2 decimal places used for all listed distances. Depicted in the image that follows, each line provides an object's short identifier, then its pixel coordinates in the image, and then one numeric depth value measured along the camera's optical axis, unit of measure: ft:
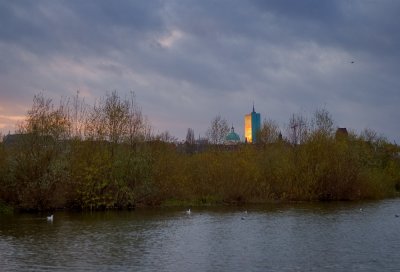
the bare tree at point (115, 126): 157.17
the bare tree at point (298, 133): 198.40
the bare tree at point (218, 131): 196.98
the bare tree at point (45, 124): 140.05
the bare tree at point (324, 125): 196.26
